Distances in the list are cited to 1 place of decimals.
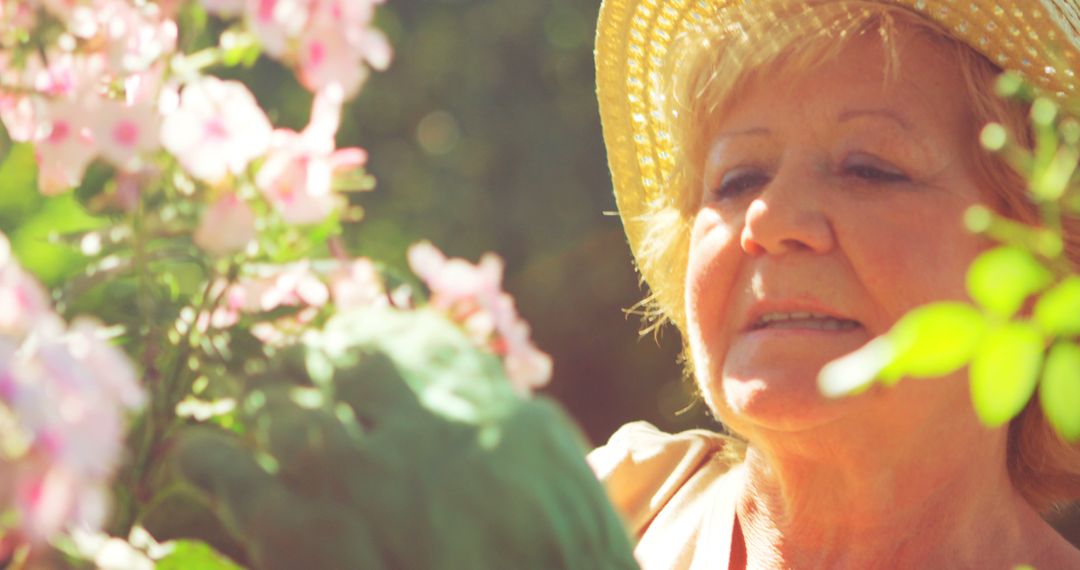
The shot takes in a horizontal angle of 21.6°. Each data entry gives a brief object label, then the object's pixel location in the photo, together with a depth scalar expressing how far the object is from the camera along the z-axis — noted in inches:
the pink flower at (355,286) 34.0
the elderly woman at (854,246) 42.8
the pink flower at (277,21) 31.1
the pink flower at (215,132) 30.7
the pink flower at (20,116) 33.1
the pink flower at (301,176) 32.4
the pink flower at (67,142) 30.8
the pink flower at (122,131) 30.2
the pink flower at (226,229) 30.6
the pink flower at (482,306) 34.5
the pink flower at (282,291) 33.8
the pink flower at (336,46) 32.5
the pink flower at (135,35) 32.2
